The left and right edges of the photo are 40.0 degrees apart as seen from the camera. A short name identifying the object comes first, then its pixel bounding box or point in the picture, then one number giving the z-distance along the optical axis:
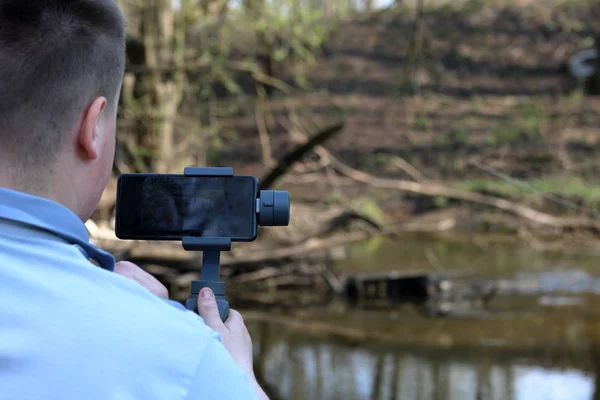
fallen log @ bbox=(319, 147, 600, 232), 8.77
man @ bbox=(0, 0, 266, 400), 0.89
